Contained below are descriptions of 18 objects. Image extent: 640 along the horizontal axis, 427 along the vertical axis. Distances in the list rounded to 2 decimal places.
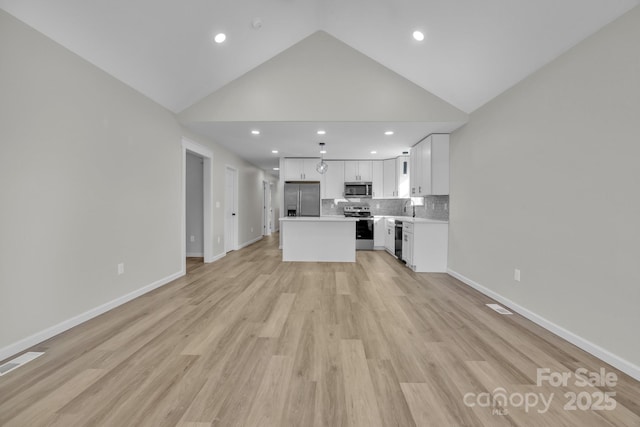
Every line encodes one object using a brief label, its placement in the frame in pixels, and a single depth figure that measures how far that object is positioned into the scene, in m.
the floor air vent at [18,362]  1.87
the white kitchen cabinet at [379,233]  7.22
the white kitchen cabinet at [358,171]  7.37
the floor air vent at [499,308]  2.98
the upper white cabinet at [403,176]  6.50
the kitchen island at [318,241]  5.60
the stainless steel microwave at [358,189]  7.31
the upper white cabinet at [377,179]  7.34
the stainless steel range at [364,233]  7.16
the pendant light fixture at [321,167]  5.38
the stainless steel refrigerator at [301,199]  7.22
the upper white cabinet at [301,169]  7.18
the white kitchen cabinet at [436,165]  4.68
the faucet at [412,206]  6.51
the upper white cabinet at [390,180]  7.07
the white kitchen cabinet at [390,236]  6.21
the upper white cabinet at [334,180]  7.45
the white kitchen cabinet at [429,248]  4.75
